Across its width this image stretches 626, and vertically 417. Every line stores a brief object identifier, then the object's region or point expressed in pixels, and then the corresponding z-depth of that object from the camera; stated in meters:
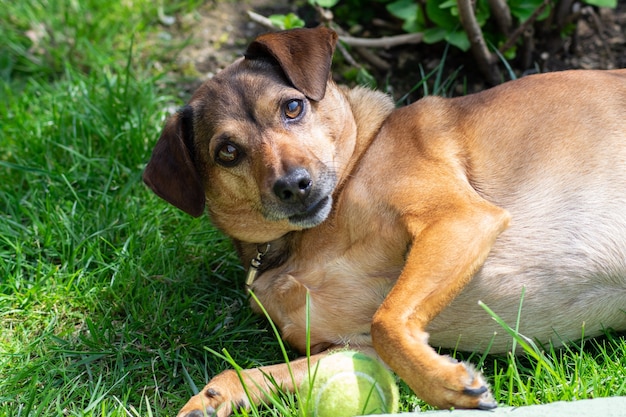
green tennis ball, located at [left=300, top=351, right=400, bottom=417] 3.23
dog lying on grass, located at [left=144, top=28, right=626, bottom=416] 3.59
